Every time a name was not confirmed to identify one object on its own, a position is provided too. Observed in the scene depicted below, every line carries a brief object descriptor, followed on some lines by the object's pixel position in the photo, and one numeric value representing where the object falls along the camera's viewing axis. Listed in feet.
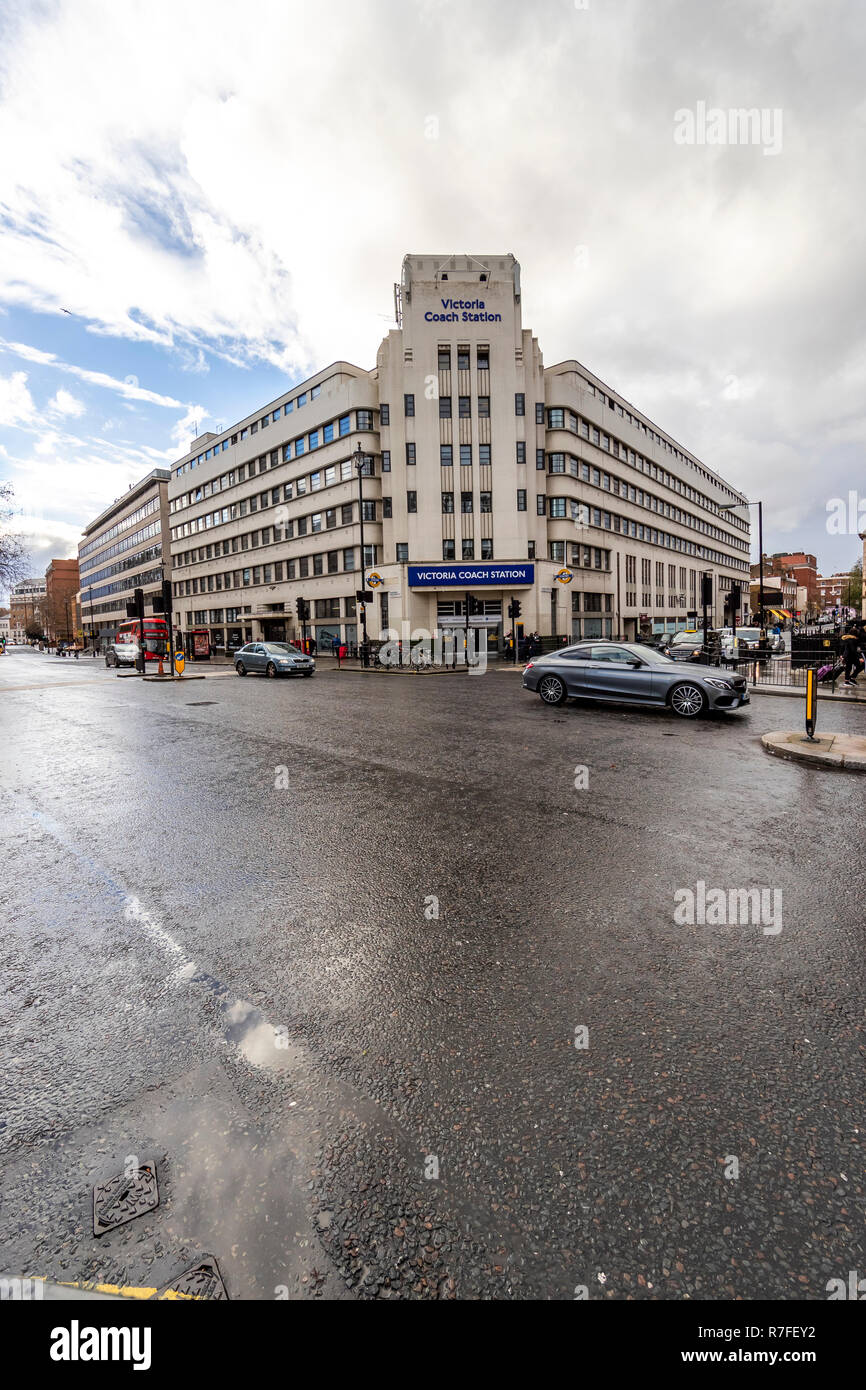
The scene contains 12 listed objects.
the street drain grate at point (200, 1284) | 5.09
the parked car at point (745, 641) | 82.43
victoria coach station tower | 118.21
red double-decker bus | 155.72
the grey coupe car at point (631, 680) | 37.76
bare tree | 99.30
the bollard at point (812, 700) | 28.72
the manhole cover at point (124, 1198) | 5.71
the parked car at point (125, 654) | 120.37
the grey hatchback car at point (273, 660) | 83.41
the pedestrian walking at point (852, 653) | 57.36
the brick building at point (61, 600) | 435.53
